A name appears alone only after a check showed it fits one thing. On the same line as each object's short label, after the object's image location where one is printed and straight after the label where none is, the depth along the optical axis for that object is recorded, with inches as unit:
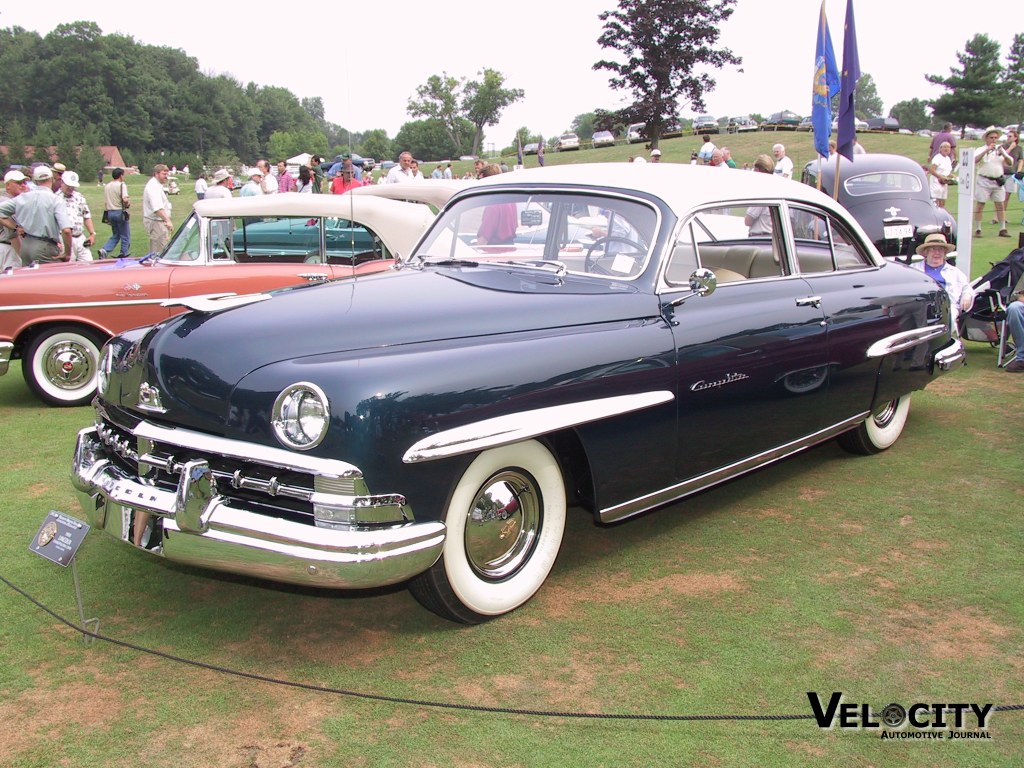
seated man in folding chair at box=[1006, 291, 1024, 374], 288.8
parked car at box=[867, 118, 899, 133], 2159.2
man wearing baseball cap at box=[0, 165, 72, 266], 348.8
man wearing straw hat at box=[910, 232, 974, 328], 290.4
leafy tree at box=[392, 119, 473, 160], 3358.0
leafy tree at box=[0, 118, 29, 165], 2170.8
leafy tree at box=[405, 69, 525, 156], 3240.7
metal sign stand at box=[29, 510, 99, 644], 124.8
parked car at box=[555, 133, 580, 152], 2298.2
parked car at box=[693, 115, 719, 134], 2221.5
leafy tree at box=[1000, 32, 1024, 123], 2859.3
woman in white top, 587.5
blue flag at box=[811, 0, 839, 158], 361.1
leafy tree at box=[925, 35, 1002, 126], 2618.1
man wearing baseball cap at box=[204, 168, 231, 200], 486.7
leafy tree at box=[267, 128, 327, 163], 3041.3
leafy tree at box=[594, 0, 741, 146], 1876.2
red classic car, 269.0
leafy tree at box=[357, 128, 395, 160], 3198.1
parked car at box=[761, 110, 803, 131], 2082.9
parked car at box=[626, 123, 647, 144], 2023.4
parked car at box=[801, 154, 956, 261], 455.2
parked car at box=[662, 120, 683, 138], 1965.8
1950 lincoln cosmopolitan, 114.3
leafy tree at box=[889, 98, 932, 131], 3801.7
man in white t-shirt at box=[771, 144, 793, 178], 561.3
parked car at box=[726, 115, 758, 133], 2123.5
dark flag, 347.9
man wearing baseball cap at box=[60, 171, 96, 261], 426.3
